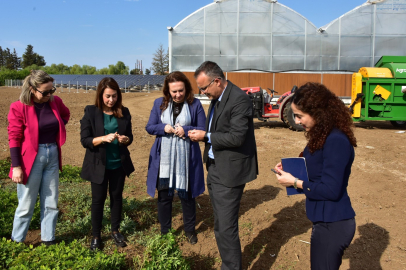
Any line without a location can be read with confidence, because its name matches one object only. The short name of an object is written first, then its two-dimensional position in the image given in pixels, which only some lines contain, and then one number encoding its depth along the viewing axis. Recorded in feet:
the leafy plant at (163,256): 9.41
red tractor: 37.88
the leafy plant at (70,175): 19.68
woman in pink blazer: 10.91
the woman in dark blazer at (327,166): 6.88
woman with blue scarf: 12.07
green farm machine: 36.06
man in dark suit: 9.27
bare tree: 200.75
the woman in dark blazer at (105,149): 11.84
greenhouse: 63.00
